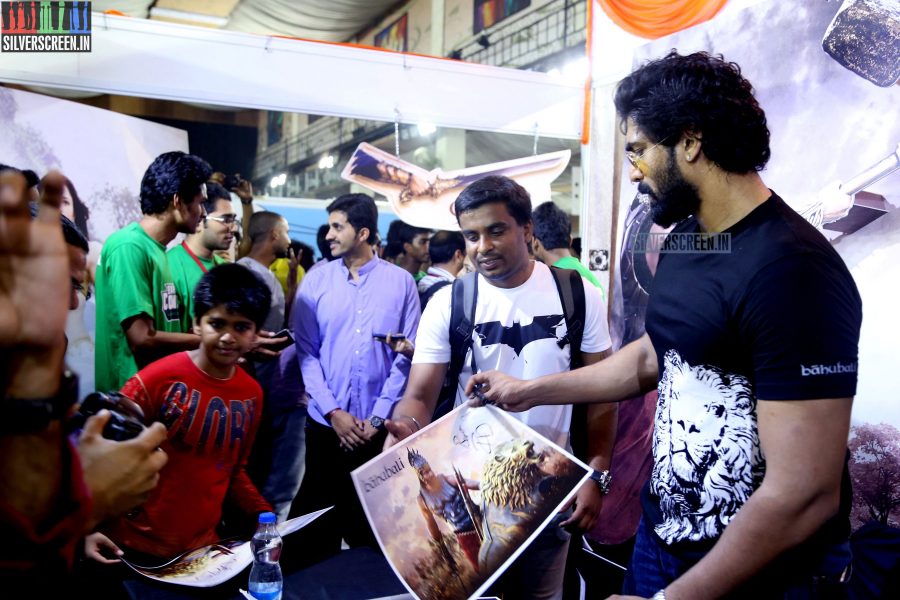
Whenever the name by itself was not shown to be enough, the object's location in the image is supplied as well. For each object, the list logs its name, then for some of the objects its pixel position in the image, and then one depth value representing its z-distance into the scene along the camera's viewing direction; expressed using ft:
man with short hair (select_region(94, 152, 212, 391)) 9.20
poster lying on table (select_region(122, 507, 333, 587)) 5.58
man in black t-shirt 3.81
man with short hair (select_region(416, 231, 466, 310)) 14.49
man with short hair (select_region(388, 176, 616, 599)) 7.68
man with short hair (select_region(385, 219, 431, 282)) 16.67
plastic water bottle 5.84
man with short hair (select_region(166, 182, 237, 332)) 10.93
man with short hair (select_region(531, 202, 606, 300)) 13.65
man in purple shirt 11.28
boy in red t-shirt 6.95
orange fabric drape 12.01
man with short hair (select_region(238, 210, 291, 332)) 13.97
